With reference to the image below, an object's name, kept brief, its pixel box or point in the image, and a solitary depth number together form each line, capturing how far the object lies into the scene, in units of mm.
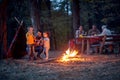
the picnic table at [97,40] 11454
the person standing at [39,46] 9987
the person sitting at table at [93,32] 13102
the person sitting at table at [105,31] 11776
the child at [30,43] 9657
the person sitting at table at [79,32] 12852
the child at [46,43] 9677
